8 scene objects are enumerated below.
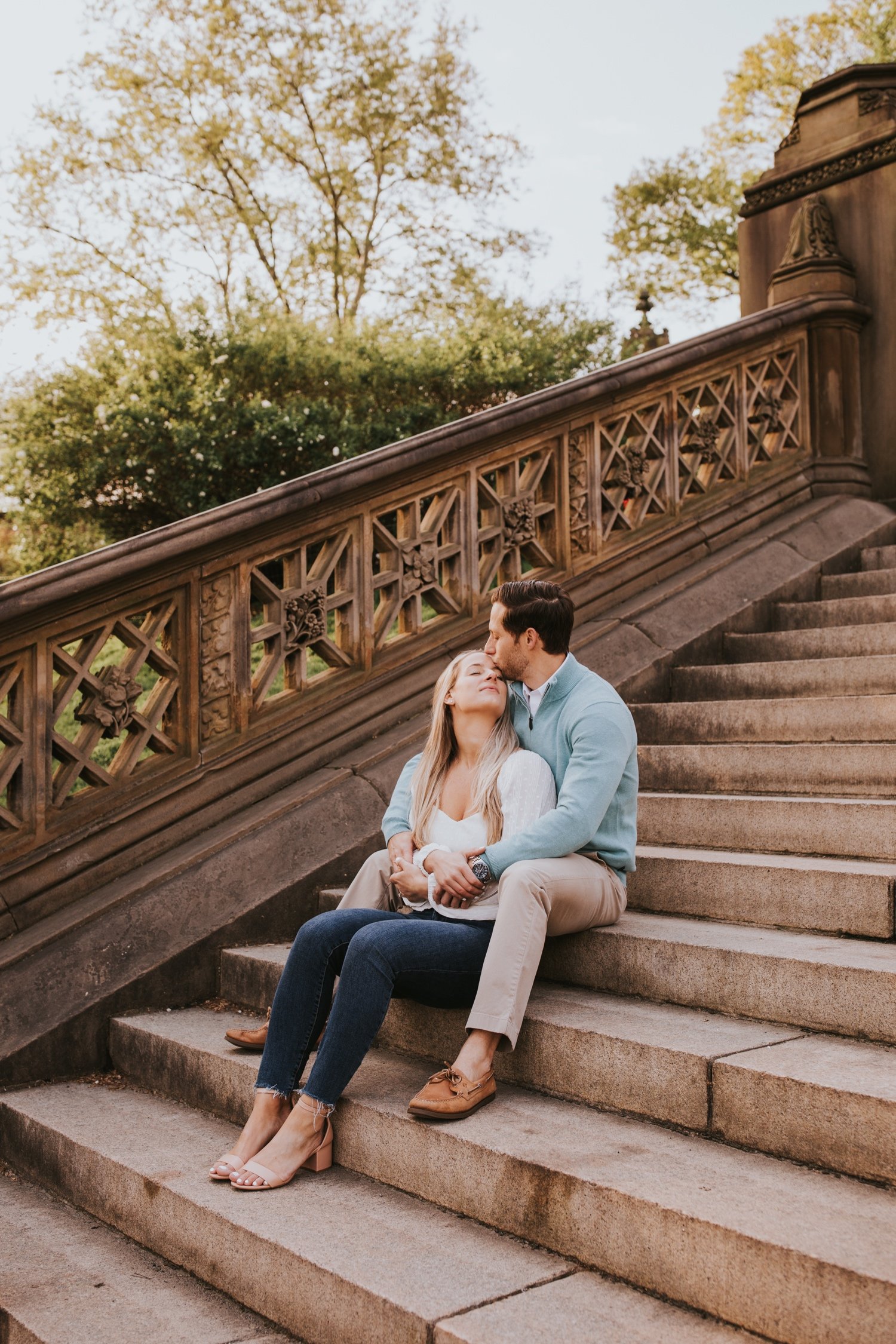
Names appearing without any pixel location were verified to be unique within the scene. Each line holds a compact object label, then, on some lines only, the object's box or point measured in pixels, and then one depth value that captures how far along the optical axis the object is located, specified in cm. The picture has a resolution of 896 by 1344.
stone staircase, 233
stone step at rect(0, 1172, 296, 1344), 274
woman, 315
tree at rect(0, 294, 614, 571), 1284
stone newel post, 727
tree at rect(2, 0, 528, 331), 2283
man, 310
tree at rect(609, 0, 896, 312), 2845
